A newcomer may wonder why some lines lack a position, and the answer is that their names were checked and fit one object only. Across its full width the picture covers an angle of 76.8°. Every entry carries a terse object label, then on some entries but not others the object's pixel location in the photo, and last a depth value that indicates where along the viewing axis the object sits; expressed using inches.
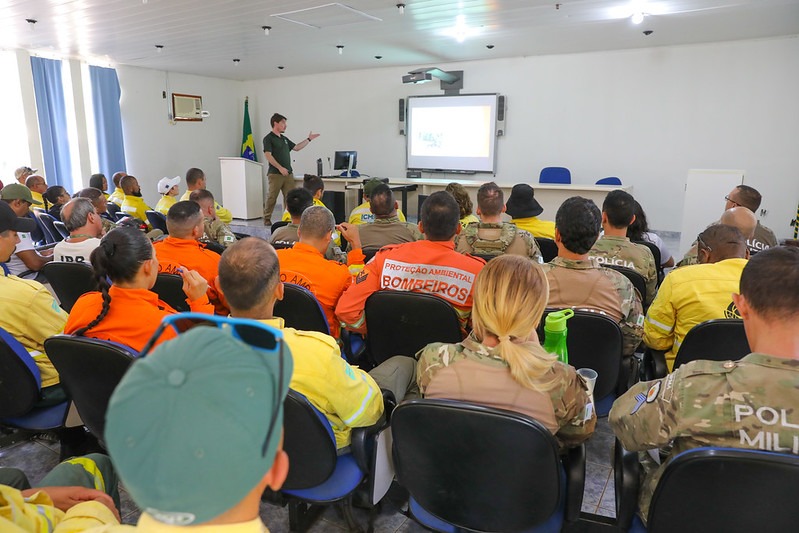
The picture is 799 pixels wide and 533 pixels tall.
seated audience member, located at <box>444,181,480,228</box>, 169.4
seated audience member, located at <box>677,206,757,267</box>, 115.2
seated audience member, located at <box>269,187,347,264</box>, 147.6
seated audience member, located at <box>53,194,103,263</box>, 128.6
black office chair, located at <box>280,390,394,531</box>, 54.6
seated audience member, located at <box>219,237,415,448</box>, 55.7
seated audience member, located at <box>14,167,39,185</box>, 269.0
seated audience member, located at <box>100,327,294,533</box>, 22.0
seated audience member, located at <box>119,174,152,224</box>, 238.2
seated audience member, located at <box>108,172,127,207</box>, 258.8
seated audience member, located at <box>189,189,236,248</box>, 165.6
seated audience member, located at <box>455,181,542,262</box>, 128.1
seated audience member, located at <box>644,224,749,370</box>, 80.7
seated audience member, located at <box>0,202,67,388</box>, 77.7
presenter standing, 321.4
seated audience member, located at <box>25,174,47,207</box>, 240.5
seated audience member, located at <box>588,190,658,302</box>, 108.7
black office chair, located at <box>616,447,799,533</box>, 39.6
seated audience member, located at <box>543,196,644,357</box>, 83.5
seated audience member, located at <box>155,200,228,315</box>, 113.7
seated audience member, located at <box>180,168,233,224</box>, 225.9
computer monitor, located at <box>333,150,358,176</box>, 345.1
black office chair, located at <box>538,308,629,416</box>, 76.4
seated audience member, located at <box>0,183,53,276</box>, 153.1
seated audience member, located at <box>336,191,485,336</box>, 91.1
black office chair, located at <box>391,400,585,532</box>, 47.4
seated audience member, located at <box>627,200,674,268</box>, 142.5
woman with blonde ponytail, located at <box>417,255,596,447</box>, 51.3
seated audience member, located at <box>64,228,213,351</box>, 71.8
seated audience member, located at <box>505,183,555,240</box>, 153.9
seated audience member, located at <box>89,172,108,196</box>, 250.9
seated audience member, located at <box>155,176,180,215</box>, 227.0
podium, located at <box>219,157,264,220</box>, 341.1
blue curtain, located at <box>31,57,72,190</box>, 339.3
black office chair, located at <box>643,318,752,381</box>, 70.9
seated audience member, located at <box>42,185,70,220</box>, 222.7
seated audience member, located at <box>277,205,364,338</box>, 101.0
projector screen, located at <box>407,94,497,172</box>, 364.2
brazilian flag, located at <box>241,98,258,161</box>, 467.2
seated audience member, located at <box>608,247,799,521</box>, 43.1
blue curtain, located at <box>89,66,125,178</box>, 373.7
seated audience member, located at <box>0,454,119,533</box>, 38.2
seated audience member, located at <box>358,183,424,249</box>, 149.6
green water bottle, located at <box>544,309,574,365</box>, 61.8
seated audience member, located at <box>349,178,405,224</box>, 200.7
